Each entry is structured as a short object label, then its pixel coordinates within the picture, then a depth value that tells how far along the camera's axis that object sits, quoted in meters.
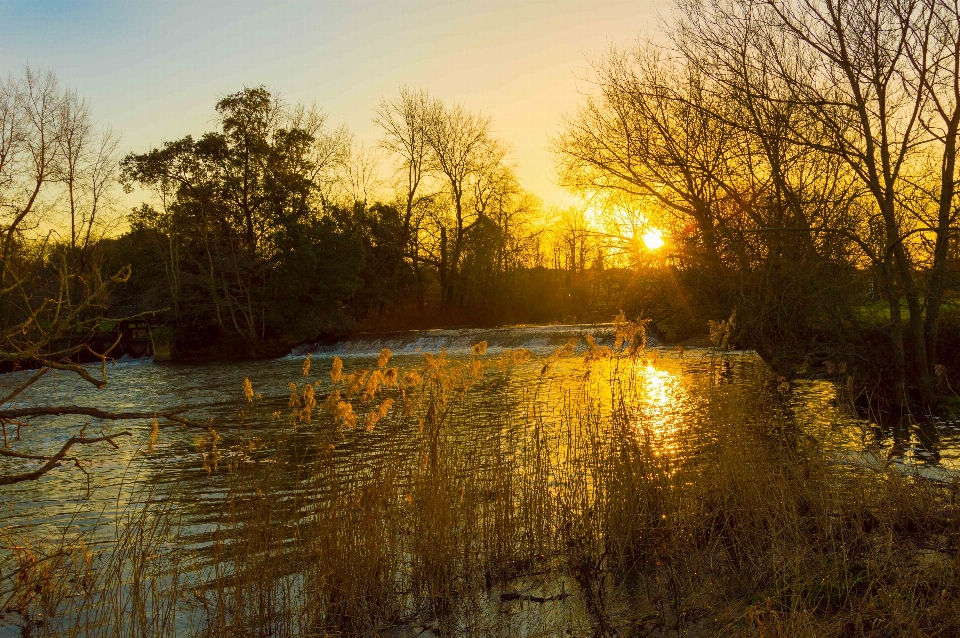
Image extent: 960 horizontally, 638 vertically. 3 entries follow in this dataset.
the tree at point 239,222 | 33.88
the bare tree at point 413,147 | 40.19
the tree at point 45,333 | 3.59
